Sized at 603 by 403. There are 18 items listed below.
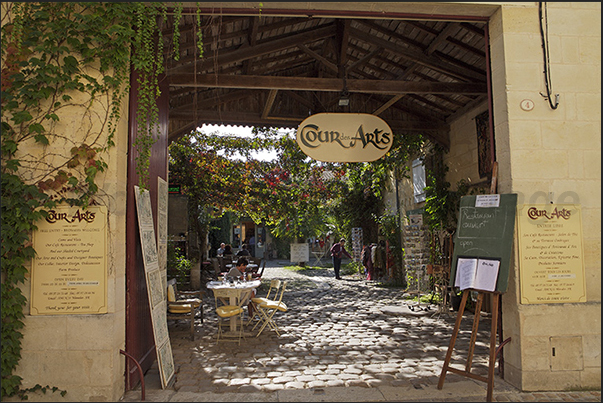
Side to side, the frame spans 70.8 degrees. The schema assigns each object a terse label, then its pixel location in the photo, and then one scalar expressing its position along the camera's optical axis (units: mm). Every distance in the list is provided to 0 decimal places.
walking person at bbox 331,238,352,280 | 13141
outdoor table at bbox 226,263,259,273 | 9091
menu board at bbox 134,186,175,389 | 3762
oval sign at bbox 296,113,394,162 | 5410
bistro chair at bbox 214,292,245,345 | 5488
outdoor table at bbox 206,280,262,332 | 5727
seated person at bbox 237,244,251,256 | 12732
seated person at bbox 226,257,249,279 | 6520
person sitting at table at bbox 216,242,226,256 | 14583
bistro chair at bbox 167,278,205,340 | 5676
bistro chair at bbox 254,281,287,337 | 5883
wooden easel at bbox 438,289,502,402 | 3404
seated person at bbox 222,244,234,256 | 13002
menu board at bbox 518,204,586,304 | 3773
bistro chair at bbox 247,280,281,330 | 6105
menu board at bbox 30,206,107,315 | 3473
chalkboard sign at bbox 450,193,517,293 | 3598
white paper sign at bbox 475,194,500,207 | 3778
